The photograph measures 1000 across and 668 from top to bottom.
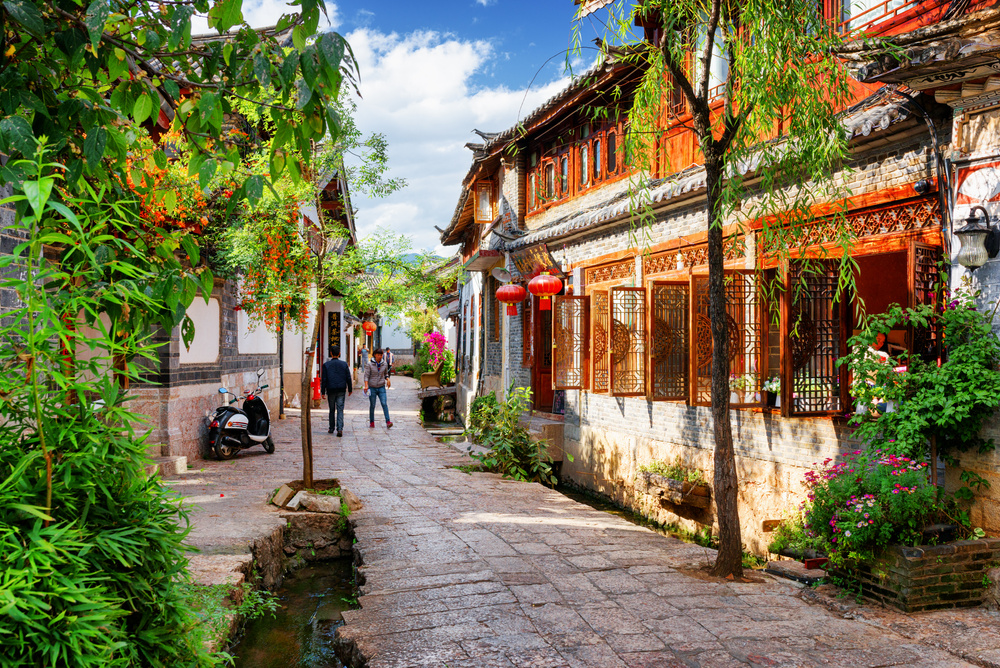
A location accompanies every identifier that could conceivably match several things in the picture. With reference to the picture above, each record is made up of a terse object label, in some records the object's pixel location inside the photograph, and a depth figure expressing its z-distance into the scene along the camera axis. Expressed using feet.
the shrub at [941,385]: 14.76
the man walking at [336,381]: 43.34
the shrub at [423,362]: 86.55
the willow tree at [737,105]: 15.55
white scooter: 33.32
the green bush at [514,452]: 32.53
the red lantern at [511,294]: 42.24
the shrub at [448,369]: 78.17
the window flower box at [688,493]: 25.66
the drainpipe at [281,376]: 52.49
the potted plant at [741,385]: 22.00
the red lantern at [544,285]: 35.86
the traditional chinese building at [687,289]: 18.07
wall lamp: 15.03
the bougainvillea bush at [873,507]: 14.84
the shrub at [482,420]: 37.68
